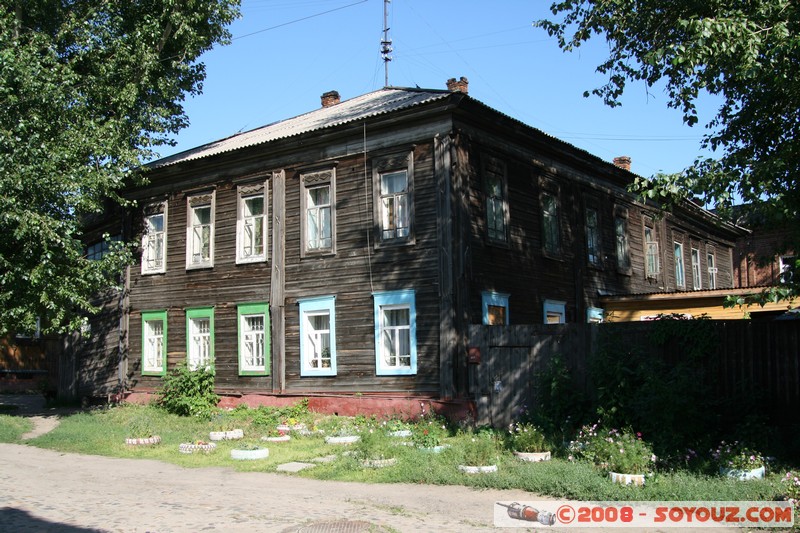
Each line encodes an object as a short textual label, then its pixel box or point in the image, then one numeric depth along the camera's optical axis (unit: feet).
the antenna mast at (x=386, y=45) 86.07
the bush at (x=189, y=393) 62.80
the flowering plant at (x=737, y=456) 29.45
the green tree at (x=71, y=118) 55.11
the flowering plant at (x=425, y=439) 41.11
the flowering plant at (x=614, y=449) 30.35
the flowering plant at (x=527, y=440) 36.73
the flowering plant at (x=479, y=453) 34.37
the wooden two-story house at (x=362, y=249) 53.21
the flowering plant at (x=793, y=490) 25.17
